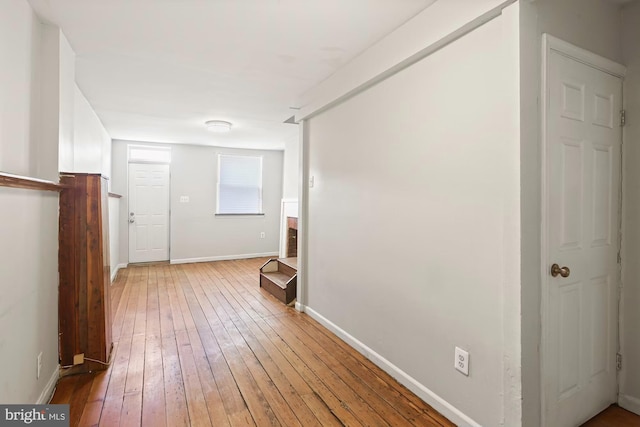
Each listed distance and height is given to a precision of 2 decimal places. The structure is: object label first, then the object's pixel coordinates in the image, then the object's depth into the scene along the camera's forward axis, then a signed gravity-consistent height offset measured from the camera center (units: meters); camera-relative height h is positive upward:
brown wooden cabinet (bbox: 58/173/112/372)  2.33 -0.45
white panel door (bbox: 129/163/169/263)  6.12 +0.02
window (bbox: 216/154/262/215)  6.85 +0.65
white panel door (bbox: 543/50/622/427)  1.65 -0.12
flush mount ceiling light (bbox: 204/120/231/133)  4.70 +1.33
